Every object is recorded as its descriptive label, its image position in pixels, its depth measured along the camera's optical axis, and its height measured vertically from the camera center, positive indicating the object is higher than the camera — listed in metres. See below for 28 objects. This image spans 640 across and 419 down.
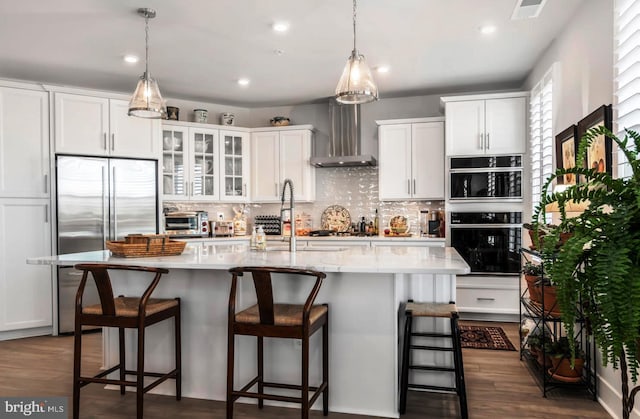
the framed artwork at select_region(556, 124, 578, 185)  3.29 +0.47
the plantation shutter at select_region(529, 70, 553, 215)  4.06 +0.75
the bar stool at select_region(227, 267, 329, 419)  2.23 -0.56
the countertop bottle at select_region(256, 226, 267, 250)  3.29 -0.21
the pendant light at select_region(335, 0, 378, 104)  2.65 +0.78
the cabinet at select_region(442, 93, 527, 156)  4.84 +0.95
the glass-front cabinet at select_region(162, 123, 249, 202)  5.52 +0.63
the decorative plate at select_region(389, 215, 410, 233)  5.41 -0.14
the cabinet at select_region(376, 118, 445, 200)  5.24 +0.63
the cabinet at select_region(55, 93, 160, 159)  4.60 +0.90
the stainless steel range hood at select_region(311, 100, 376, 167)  5.75 +1.03
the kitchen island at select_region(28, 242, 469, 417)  2.60 -0.63
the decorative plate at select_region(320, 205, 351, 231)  5.93 -0.08
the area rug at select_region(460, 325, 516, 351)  4.02 -1.19
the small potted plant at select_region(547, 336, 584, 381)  2.99 -1.00
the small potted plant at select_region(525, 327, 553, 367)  3.07 -0.95
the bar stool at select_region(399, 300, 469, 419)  2.54 -0.80
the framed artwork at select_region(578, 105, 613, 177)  2.70 +0.41
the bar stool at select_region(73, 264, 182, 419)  2.45 -0.57
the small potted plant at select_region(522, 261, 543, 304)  3.16 -0.48
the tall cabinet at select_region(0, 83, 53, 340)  4.41 +0.04
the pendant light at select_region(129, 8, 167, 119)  3.07 +0.78
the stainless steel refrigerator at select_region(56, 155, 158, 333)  4.55 +0.06
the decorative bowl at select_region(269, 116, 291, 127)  5.89 +1.20
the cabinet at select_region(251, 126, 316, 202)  5.76 +0.65
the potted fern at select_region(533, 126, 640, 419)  1.29 -0.15
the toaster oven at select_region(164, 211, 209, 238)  5.40 -0.12
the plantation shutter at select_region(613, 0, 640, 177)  2.33 +0.76
